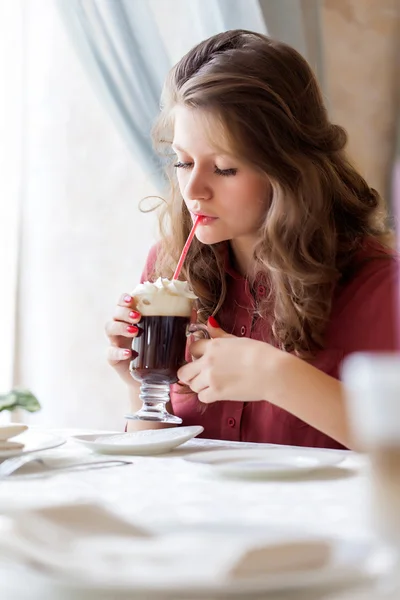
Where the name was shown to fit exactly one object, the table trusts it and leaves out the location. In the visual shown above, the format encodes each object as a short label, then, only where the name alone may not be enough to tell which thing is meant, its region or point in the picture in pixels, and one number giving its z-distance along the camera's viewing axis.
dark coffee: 1.50
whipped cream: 1.51
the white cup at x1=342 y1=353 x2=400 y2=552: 0.44
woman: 1.74
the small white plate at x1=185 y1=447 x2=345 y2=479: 0.99
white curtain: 3.59
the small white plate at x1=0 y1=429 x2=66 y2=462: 1.19
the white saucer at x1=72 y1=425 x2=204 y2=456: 1.21
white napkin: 0.52
